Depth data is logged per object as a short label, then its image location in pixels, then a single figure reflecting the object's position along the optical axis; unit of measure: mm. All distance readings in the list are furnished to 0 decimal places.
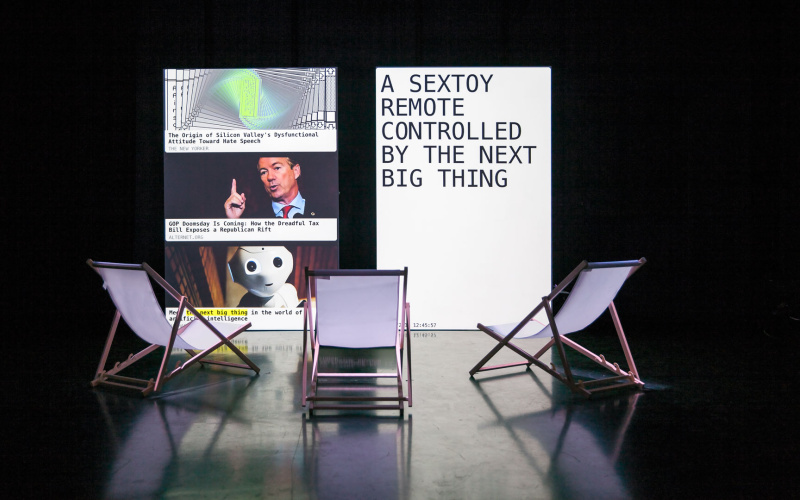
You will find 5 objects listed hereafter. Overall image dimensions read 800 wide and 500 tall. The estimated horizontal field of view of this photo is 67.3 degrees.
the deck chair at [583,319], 3342
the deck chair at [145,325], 3363
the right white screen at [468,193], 5570
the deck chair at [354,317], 3174
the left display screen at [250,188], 5523
